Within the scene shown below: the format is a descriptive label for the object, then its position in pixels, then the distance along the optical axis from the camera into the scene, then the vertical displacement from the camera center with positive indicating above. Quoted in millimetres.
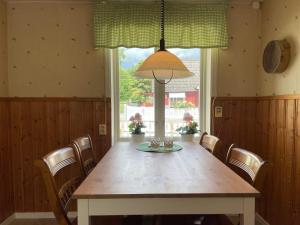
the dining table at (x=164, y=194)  1239 -418
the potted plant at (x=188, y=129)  2904 -309
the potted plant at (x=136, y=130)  2848 -309
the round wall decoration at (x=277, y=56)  2297 +374
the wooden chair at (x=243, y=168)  1397 -387
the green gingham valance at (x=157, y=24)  2770 +759
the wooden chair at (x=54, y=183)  1385 -422
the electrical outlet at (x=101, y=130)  2873 -309
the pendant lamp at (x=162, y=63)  1866 +248
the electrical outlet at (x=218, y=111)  2895 -119
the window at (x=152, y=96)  3010 +43
